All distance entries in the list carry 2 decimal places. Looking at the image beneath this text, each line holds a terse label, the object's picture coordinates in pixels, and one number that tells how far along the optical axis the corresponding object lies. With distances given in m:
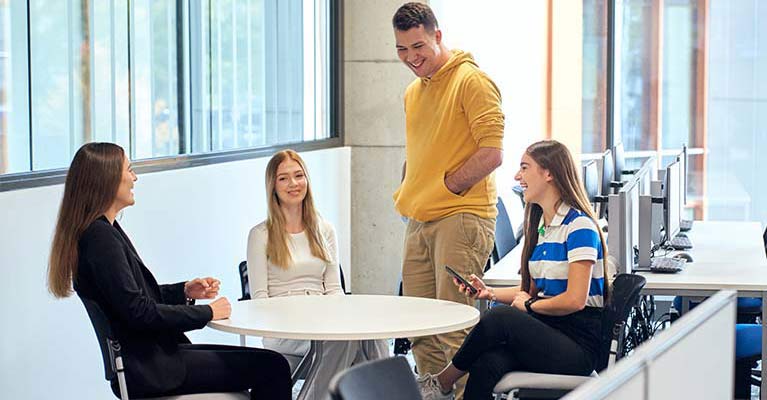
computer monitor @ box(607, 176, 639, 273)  4.36
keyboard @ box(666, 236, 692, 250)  5.51
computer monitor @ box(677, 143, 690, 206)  5.98
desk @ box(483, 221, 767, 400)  4.40
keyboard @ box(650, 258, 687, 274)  4.69
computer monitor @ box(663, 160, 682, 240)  5.21
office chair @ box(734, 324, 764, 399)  4.54
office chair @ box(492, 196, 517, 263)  5.84
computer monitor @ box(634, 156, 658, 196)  5.20
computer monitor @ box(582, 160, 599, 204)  6.05
